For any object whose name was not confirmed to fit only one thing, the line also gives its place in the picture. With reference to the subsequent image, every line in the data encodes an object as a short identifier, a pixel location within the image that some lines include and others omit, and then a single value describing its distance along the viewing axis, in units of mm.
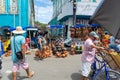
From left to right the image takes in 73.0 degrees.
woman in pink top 2612
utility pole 6964
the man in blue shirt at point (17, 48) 2741
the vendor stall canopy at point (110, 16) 1232
